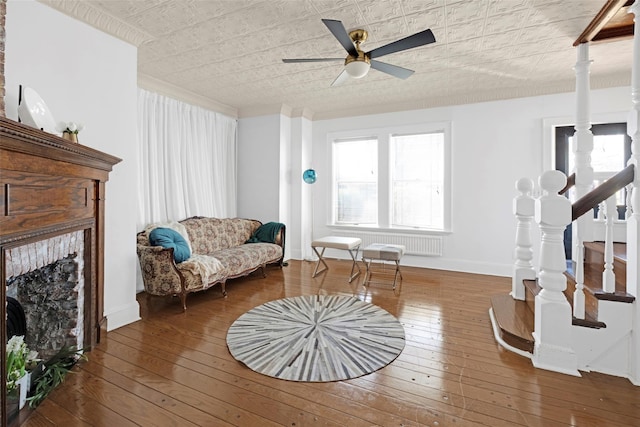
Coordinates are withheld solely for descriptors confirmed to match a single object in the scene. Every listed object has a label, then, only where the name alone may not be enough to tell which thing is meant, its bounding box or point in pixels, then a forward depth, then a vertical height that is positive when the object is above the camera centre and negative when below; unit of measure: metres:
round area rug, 2.28 -1.10
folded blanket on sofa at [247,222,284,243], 5.25 -0.36
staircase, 2.22 -0.75
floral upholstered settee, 3.45 -0.54
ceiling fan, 2.46 +1.40
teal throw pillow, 3.53 -0.35
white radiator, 5.34 -0.51
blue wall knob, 6.01 +0.69
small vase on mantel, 2.38 +0.58
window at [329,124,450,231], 5.45 +0.62
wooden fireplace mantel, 1.55 +0.09
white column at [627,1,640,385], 2.09 -0.07
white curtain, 4.32 +0.80
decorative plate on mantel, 2.15 +0.70
